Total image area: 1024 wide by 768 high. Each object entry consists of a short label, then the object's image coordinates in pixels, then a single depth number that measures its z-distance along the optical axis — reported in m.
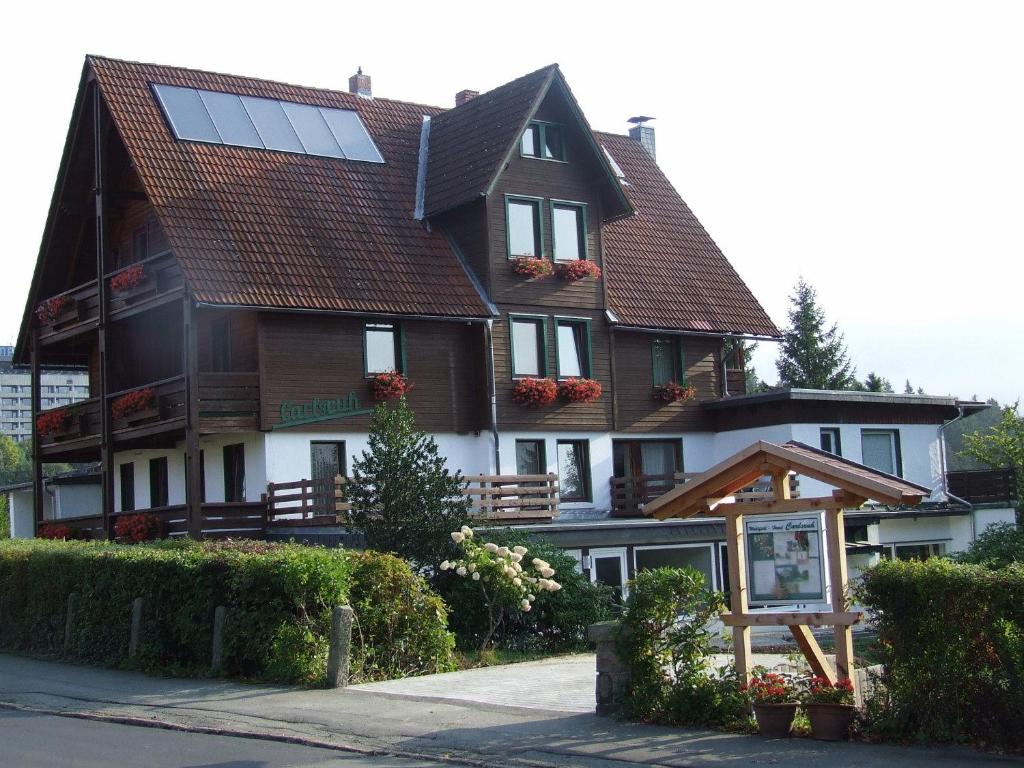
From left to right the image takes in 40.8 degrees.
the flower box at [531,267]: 33.53
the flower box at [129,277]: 31.11
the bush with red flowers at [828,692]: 12.56
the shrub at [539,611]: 21.75
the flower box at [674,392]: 36.44
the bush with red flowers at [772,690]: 12.86
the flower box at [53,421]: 34.84
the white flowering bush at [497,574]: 21.11
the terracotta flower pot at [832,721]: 12.42
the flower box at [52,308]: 34.78
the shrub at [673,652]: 13.49
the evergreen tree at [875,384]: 66.38
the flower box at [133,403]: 30.83
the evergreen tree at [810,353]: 60.28
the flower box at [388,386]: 31.25
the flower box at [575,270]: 34.31
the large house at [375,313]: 30.34
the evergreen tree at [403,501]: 21.86
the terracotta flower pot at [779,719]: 12.65
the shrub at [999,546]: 24.77
